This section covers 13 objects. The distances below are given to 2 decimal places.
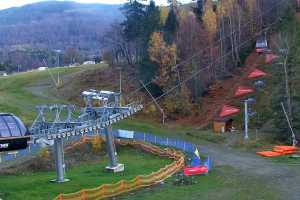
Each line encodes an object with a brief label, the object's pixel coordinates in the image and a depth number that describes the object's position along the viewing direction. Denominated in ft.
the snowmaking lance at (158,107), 233.84
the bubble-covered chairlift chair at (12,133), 100.32
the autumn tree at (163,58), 244.83
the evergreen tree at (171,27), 260.83
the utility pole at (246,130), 178.91
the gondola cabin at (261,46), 256.52
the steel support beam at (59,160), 117.91
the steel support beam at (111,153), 135.74
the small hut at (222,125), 204.85
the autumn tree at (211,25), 253.18
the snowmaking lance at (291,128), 172.01
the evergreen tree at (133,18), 291.38
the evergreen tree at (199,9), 286.62
